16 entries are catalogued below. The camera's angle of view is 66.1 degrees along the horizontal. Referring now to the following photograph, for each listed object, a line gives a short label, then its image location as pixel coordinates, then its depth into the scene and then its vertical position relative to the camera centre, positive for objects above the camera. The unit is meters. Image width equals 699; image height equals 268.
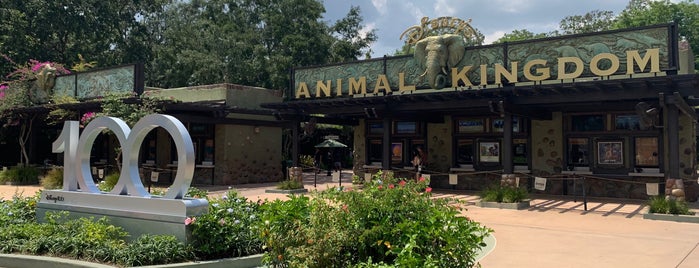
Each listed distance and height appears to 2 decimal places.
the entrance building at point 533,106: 13.66 +1.45
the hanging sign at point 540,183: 14.52 -0.79
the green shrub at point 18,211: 8.83 -1.01
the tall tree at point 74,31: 32.59 +8.06
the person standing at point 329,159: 30.54 -0.38
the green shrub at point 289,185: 18.73 -1.11
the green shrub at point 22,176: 23.06 -1.01
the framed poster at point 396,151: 21.35 +0.08
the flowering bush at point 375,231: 4.89 -0.75
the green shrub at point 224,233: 7.06 -1.07
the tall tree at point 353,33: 37.12 +8.53
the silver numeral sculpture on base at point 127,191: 7.20 -0.59
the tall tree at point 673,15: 43.62 +11.42
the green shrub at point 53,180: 19.66 -1.02
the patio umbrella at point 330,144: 34.00 +0.59
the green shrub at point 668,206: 11.88 -1.17
